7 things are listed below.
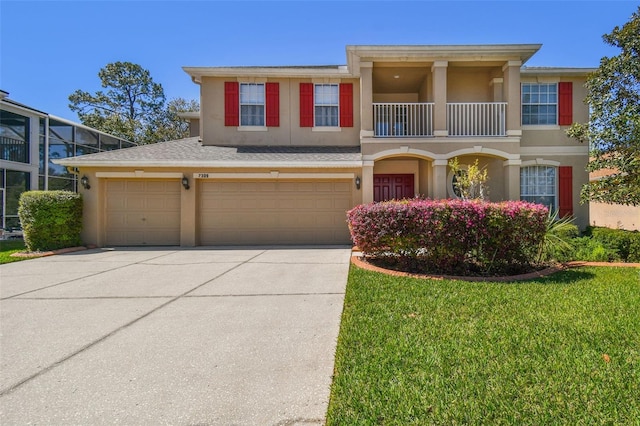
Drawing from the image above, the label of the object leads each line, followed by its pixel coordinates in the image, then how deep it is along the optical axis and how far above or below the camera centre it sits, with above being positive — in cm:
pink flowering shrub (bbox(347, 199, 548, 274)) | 612 -43
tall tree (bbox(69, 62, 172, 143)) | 2896 +1049
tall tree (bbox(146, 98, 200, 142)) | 2744 +829
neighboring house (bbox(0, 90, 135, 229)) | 1440 +310
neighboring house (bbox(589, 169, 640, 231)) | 1457 -21
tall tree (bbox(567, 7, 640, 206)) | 718 +210
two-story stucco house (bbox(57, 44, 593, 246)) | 1033 +203
